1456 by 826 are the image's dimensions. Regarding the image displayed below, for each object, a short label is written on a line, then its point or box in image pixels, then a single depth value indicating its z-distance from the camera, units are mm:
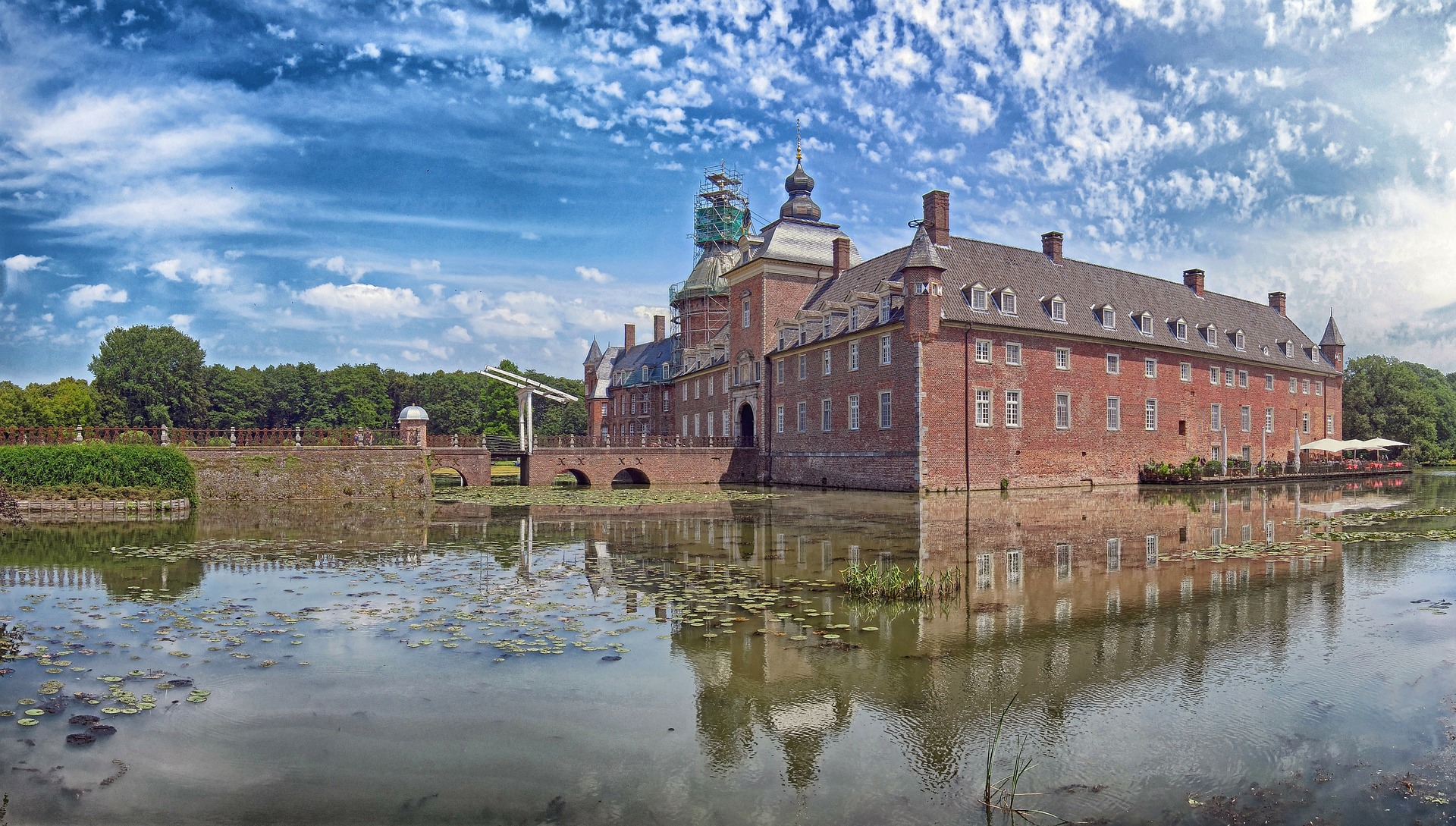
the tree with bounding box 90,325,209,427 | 70938
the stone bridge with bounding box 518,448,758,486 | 40344
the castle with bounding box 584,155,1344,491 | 33781
